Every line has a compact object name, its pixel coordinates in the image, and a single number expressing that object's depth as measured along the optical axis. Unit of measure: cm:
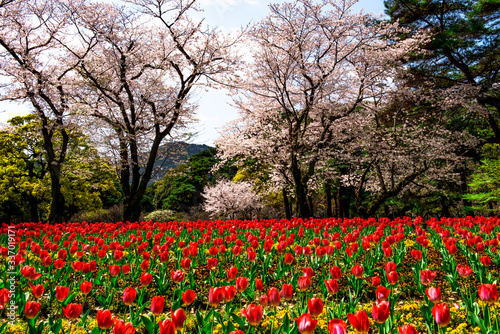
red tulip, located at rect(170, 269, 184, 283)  266
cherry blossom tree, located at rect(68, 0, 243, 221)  1162
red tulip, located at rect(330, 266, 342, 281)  257
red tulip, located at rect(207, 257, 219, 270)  312
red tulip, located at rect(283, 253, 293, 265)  309
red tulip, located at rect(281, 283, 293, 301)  215
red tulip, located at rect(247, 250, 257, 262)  330
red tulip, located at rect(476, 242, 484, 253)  338
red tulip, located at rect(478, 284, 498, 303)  195
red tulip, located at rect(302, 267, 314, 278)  254
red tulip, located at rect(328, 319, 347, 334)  148
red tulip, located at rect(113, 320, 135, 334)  156
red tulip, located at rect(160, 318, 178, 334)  154
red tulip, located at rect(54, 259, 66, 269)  308
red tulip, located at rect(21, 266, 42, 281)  263
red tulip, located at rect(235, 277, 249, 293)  231
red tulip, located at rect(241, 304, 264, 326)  175
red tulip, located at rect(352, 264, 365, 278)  260
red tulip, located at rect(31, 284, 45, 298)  227
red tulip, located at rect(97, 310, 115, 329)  171
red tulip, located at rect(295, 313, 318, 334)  159
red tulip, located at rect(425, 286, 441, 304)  201
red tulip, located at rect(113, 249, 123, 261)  338
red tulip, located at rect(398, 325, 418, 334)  141
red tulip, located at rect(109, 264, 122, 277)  283
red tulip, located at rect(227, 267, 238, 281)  269
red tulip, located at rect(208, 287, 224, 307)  205
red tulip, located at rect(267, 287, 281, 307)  204
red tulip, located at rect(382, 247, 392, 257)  330
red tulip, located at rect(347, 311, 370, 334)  157
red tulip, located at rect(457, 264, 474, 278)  252
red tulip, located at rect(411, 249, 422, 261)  300
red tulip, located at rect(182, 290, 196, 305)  204
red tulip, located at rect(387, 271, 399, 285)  239
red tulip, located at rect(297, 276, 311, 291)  237
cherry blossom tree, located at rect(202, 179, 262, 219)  2253
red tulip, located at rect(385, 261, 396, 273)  262
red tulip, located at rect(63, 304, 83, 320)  190
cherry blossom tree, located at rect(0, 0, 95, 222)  1135
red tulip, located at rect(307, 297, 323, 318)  182
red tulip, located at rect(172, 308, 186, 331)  171
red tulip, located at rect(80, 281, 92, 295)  243
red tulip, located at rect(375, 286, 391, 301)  207
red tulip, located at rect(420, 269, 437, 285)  246
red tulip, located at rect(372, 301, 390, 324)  171
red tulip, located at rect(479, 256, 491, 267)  283
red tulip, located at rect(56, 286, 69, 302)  219
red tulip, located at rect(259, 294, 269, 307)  211
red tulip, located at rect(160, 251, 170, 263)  333
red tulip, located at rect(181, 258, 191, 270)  305
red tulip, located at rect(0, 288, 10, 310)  203
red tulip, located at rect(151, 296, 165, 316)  189
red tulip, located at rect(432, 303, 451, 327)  166
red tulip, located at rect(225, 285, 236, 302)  209
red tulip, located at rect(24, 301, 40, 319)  190
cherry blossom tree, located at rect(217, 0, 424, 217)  1049
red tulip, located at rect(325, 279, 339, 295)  232
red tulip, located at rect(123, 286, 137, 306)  212
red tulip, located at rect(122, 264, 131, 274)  298
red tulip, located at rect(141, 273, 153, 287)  253
